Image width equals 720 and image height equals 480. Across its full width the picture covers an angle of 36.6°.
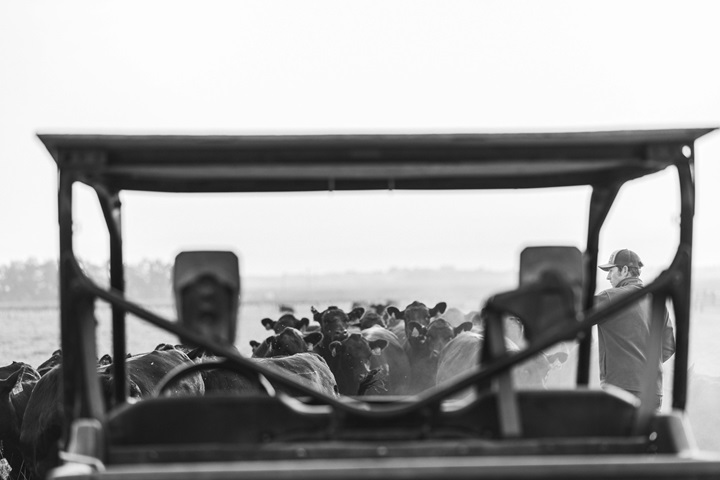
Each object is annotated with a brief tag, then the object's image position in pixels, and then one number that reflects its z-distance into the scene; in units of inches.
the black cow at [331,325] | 609.0
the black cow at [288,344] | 563.8
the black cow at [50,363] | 438.9
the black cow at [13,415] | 395.5
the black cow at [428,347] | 658.2
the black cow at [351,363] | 556.6
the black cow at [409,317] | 730.3
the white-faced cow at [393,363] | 610.2
